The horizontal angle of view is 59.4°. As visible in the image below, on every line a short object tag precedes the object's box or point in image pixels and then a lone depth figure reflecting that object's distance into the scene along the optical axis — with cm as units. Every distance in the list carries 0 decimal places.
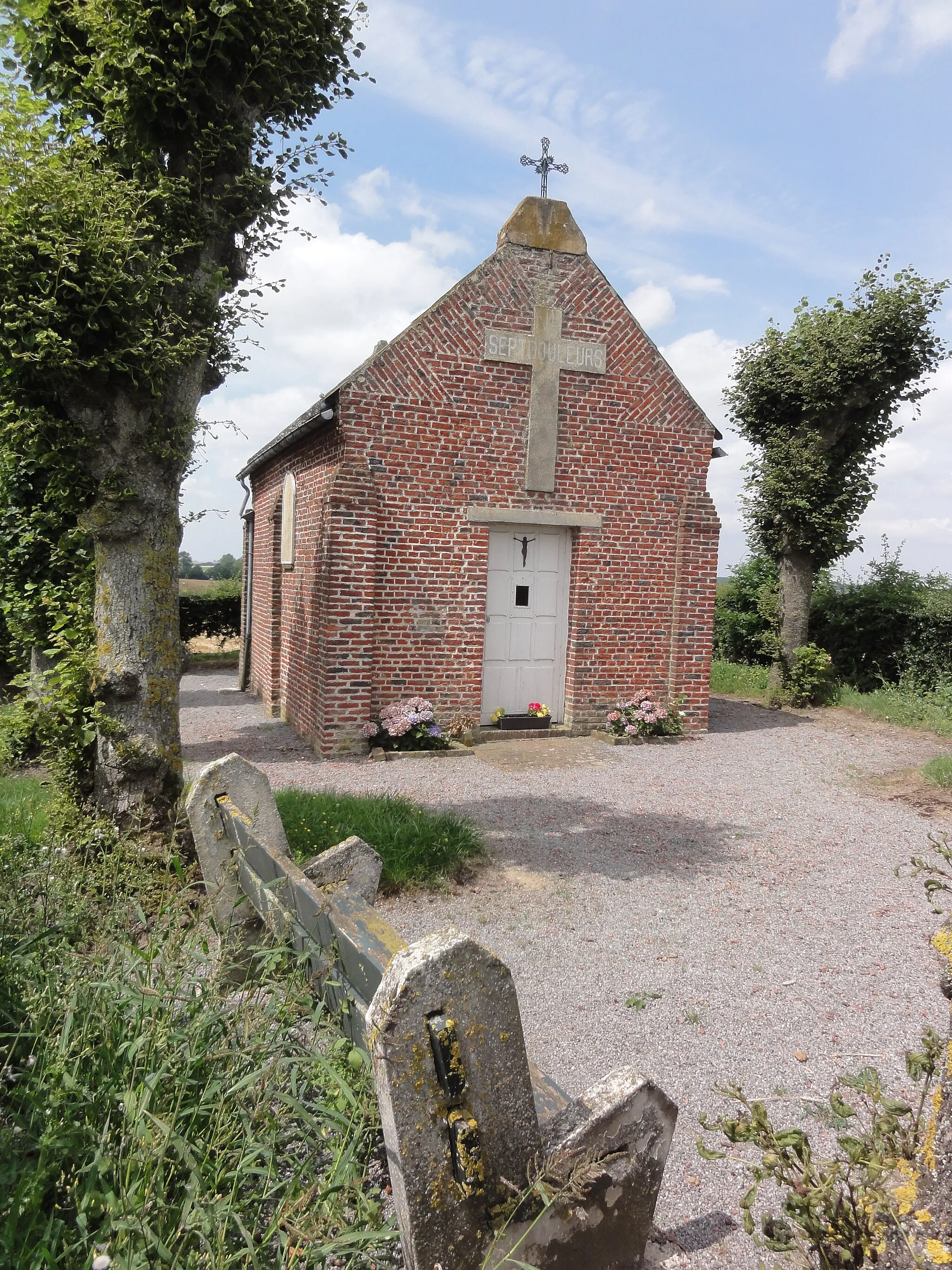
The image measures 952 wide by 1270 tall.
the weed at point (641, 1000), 427
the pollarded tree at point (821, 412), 1327
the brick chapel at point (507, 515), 975
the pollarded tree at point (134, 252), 472
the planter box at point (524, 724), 1078
